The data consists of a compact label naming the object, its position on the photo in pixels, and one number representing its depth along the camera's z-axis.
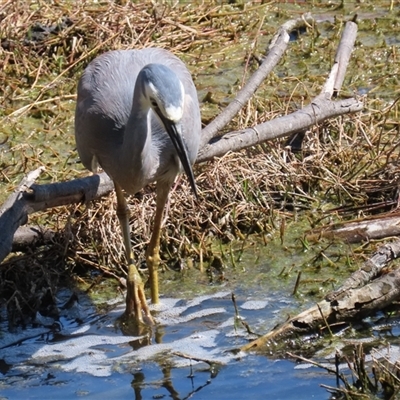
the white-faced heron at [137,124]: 8.73
